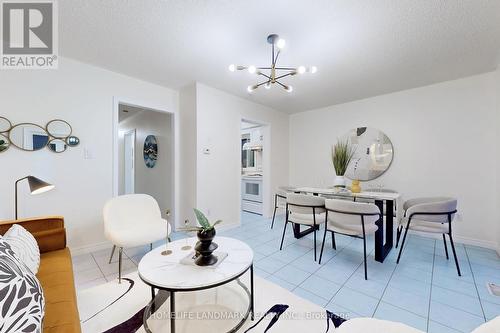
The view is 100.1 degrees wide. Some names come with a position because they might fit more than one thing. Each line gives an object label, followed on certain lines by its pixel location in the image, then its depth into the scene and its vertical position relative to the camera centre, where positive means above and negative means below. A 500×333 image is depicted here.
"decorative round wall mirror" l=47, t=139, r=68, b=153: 2.44 +0.24
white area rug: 1.44 -1.10
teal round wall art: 4.29 +0.31
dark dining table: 2.41 -0.61
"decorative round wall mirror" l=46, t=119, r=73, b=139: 2.43 +0.44
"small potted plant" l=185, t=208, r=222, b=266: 1.39 -0.52
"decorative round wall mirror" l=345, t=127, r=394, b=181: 3.63 +0.22
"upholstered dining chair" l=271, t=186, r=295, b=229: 3.61 -0.47
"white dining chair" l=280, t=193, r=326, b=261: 2.51 -0.54
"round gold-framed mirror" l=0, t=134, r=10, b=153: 2.17 +0.24
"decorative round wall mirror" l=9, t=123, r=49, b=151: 2.23 +0.32
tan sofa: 0.96 -0.71
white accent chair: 2.05 -0.63
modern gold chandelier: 2.02 +1.24
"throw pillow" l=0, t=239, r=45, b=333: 0.74 -0.52
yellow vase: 3.00 -0.31
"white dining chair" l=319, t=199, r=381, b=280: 2.11 -0.54
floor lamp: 1.73 -0.16
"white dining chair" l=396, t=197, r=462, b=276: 2.18 -0.57
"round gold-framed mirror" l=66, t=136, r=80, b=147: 2.55 +0.31
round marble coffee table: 1.18 -0.66
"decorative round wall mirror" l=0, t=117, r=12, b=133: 2.16 +0.43
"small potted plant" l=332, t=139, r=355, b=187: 3.27 +0.01
